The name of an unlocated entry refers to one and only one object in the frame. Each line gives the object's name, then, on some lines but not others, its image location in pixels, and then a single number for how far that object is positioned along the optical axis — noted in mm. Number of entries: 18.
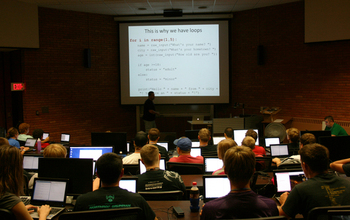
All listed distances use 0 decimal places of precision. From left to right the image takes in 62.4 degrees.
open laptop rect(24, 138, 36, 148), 5538
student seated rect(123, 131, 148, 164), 3840
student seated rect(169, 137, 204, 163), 3770
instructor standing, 8766
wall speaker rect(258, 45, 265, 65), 8852
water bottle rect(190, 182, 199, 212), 2382
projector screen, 9117
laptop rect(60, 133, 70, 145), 6423
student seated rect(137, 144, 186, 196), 2701
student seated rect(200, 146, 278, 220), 1640
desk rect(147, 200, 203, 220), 2326
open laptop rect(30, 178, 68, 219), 2590
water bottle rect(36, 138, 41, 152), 5207
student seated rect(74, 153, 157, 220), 1824
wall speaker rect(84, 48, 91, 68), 8859
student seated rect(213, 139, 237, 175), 2979
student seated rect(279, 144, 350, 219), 1911
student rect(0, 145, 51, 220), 1891
